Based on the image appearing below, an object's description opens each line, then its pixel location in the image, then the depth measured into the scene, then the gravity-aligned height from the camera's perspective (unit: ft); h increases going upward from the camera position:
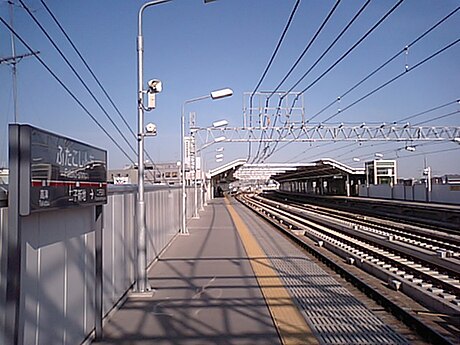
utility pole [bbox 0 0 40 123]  17.28 +4.29
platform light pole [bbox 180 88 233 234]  59.82 +7.17
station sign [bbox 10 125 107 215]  13.75 +0.59
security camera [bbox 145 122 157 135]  32.93 +3.69
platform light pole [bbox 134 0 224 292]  30.94 +0.32
